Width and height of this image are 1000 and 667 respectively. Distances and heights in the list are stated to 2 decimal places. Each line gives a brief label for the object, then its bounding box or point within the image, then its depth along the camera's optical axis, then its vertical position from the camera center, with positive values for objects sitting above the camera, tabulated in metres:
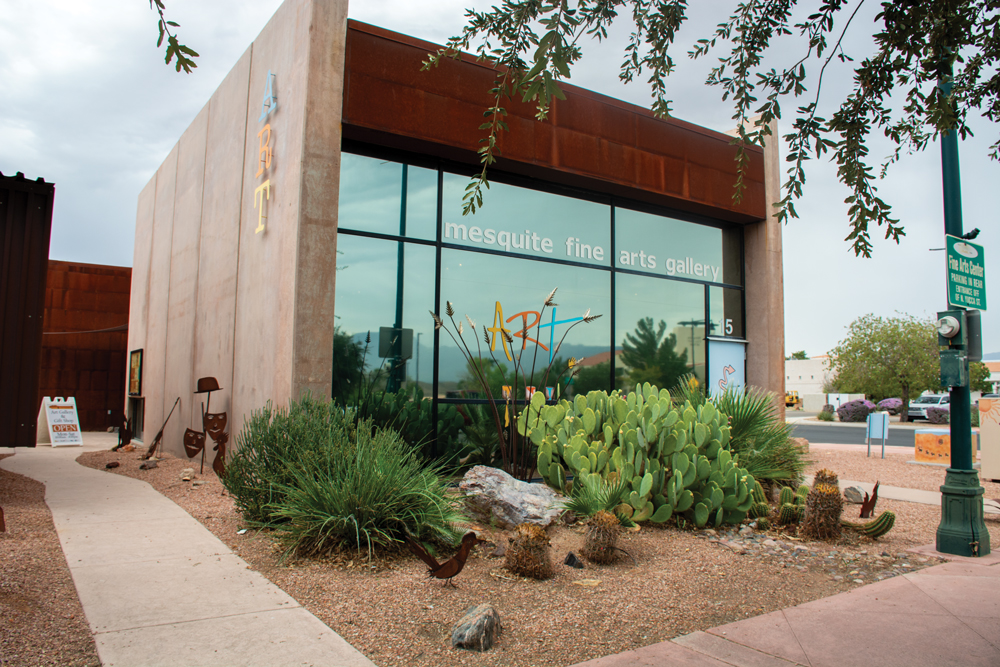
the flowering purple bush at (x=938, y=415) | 30.09 -0.82
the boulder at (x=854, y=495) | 8.62 -1.29
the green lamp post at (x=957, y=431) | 6.12 -0.31
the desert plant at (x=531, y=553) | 4.73 -1.17
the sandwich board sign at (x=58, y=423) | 14.39 -1.00
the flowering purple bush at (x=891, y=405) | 40.00 -0.52
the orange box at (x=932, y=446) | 13.51 -1.00
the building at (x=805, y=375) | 91.69 +2.77
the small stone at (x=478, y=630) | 3.52 -1.30
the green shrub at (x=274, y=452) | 5.97 -0.64
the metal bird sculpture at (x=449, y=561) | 4.36 -1.16
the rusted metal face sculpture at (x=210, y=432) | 9.05 -0.71
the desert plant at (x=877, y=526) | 6.36 -1.25
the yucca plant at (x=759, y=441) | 8.27 -0.61
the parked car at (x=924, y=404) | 34.72 -0.37
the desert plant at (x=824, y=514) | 6.26 -1.12
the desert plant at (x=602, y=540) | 5.24 -1.18
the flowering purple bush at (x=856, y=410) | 35.19 -0.77
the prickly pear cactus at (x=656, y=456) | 6.42 -0.67
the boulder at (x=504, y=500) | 6.21 -1.08
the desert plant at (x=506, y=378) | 8.60 +0.16
